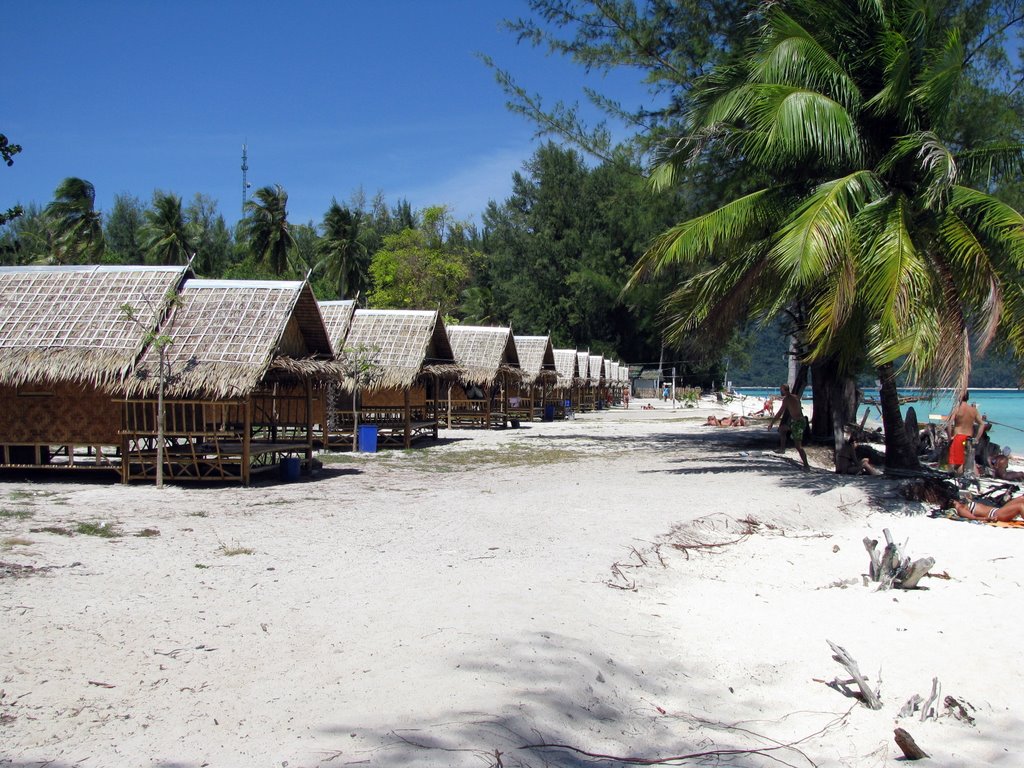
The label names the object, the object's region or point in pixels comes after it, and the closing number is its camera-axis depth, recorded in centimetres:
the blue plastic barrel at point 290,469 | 1350
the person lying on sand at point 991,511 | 1066
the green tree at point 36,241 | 3681
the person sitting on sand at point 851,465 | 1445
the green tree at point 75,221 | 3584
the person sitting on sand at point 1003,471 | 1515
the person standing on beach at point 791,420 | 1502
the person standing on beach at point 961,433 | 1380
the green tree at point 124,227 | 5028
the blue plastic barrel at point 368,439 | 1852
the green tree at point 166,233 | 3834
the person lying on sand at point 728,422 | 3140
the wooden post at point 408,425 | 1917
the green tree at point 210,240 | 4469
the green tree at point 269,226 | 4088
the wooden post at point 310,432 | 1449
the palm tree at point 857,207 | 1052
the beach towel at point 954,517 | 1050
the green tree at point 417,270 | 4594
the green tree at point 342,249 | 4388
